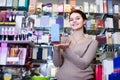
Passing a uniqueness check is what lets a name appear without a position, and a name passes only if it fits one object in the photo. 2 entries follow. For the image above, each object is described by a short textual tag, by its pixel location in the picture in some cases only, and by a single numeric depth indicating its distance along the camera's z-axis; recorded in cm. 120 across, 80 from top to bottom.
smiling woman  147
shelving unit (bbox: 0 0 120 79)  335
